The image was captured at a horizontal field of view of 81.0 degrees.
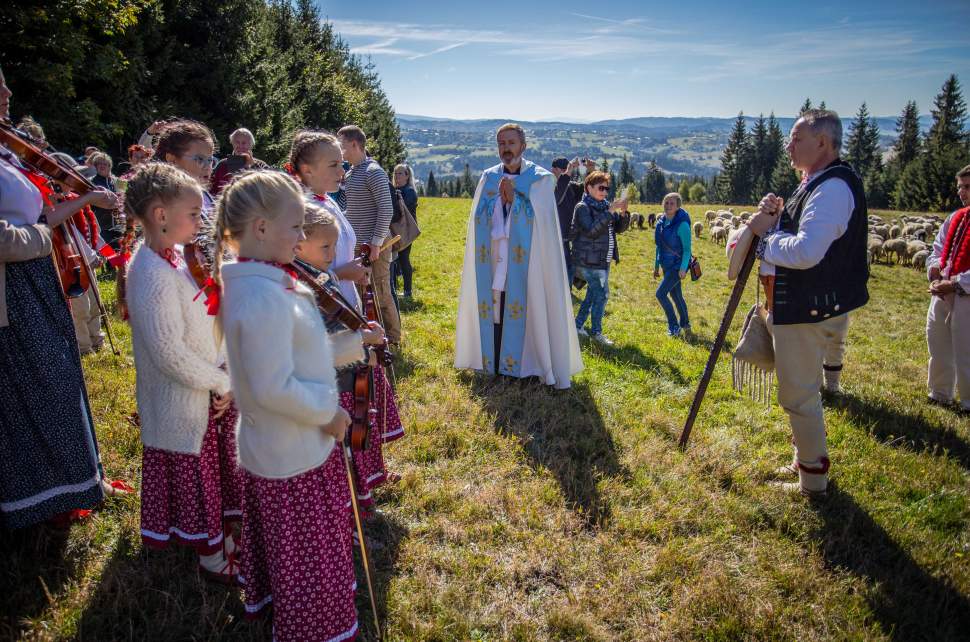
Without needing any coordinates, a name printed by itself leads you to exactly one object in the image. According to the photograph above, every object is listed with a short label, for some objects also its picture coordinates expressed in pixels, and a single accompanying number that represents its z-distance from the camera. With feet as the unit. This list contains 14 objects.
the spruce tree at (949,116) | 227.81
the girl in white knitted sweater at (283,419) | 6.60
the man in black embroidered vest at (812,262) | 11.55
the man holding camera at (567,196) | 29.60
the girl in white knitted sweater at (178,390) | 8.39
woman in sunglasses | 25.44
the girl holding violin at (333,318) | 8.19
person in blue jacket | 28.43
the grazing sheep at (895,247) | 65.10
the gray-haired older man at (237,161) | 19.29
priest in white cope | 19.53
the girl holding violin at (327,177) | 12.05
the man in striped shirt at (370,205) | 21.13
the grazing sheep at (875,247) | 67.10
